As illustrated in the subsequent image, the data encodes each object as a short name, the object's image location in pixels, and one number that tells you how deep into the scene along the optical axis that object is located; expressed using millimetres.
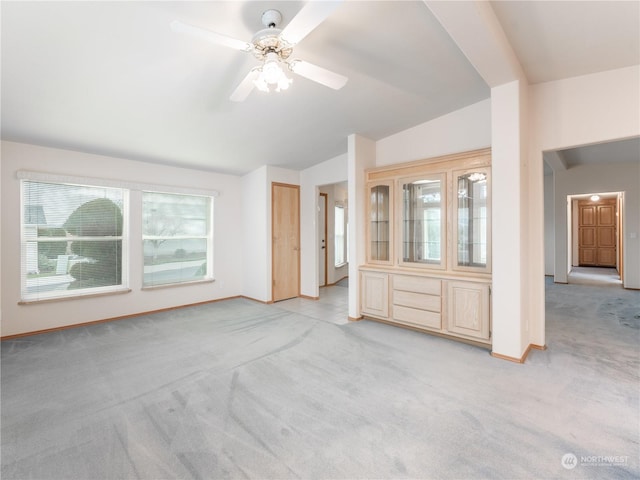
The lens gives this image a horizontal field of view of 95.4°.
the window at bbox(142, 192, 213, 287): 4492
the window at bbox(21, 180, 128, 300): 3529
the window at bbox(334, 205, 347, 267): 7266
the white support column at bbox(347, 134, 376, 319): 4012
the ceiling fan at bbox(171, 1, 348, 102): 1530
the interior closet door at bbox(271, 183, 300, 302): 5137
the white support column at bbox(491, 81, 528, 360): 2666
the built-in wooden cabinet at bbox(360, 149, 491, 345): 3115
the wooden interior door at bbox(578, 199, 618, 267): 8805
